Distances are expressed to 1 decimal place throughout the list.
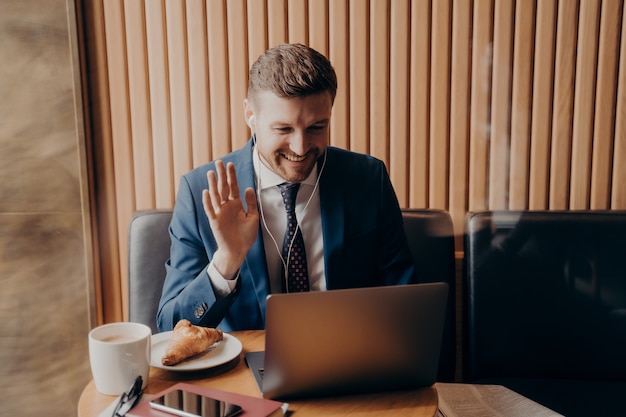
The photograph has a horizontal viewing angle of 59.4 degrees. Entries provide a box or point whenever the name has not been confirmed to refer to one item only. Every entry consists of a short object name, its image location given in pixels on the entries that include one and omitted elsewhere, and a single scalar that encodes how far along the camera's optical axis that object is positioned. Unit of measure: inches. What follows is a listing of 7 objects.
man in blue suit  54.2
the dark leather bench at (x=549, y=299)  73.2
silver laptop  36.2
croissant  43.6
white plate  43.4
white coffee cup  39.1
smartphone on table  34.8
